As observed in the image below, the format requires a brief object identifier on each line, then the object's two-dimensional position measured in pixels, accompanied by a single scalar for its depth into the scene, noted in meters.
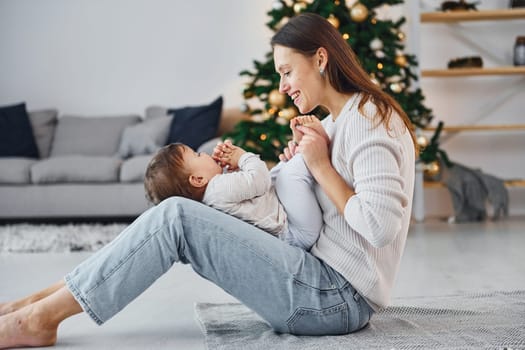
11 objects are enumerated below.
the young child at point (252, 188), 1.70
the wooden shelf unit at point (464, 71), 5.16
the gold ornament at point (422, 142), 4.73
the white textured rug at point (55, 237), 3.82
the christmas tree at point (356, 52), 4.27
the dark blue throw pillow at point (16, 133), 5.29
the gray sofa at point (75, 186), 4.86
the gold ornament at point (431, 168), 4.84
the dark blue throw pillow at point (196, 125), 5.09
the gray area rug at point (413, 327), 1.67
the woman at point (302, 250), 1.60
